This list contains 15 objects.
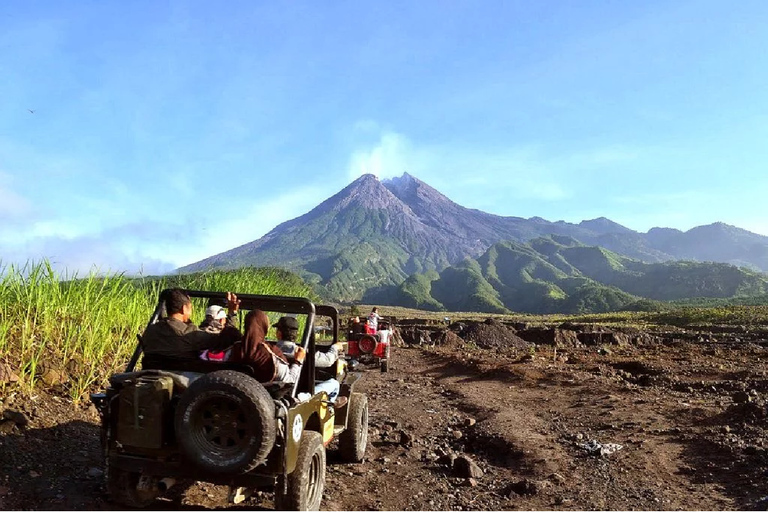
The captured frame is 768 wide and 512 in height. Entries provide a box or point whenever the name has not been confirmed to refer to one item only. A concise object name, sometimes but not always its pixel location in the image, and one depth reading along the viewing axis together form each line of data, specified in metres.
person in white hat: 5.64
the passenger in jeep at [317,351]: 4.86
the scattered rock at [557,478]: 5.88
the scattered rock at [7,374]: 5.66
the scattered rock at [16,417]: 5.27
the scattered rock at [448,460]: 6.34
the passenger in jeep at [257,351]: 4.20
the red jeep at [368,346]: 15.38
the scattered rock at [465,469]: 6.00
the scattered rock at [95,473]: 5.02
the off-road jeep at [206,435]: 3.66
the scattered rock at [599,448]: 6.87
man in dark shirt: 4.40
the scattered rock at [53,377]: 6.30
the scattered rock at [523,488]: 5.55
